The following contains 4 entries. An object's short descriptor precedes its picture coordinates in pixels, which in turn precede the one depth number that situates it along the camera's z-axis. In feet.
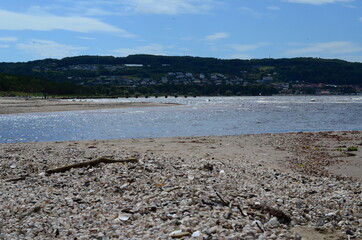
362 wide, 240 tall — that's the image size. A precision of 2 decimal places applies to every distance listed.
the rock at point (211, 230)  24.68
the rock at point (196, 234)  24.22
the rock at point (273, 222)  27.35
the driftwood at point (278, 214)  28.84
